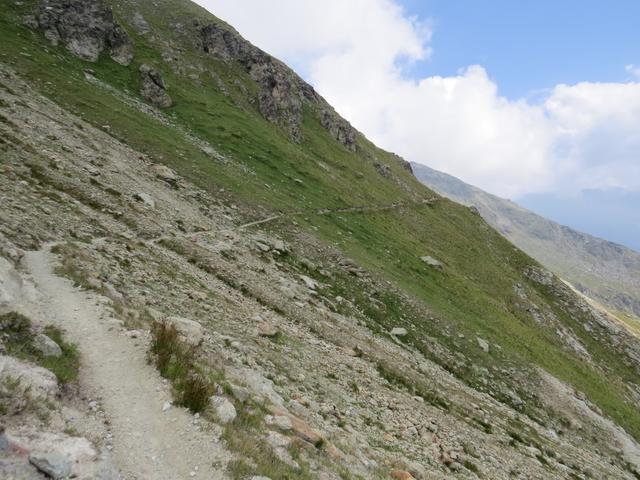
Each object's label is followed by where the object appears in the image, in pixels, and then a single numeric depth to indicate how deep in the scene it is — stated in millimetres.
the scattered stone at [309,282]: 35594
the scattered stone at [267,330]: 22141
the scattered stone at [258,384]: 14812
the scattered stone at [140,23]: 85062
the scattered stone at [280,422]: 13055
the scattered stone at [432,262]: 60481
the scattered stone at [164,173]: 41656
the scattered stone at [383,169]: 113950
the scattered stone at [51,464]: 7441
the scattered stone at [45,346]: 11102
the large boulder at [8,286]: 11453
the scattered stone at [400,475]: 14981
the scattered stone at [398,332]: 36772
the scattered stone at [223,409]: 11723
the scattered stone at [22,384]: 8477
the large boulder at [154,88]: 65938
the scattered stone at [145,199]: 33488
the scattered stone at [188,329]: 15754
